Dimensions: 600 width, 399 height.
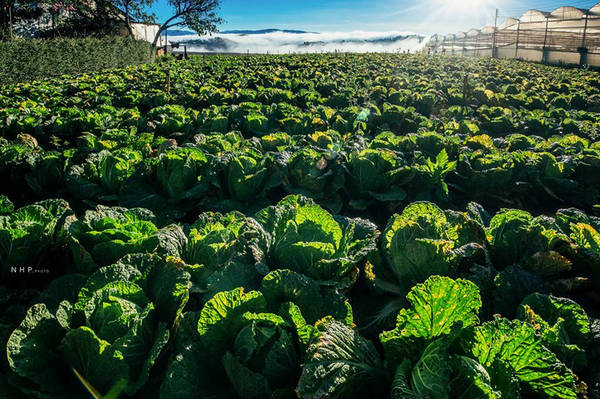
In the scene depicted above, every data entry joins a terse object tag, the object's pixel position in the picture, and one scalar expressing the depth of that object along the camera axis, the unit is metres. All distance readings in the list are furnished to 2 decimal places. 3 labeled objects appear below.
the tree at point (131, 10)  38.38
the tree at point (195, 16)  42.16
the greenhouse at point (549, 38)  33.50
